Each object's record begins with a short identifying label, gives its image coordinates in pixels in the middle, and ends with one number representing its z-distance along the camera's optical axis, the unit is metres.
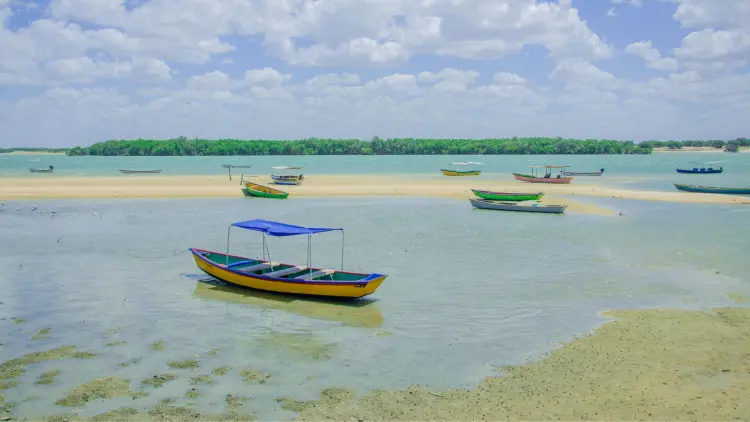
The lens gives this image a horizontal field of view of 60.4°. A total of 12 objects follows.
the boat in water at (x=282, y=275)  17.09
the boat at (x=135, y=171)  85.69
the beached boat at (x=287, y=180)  64.38
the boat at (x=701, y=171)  82.06
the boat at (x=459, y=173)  85.70
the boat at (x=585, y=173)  85.28
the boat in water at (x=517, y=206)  40.22
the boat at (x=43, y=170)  86.12
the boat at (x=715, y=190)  52.12
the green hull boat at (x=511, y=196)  45.19
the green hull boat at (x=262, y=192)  50.56
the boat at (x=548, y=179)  67.31
